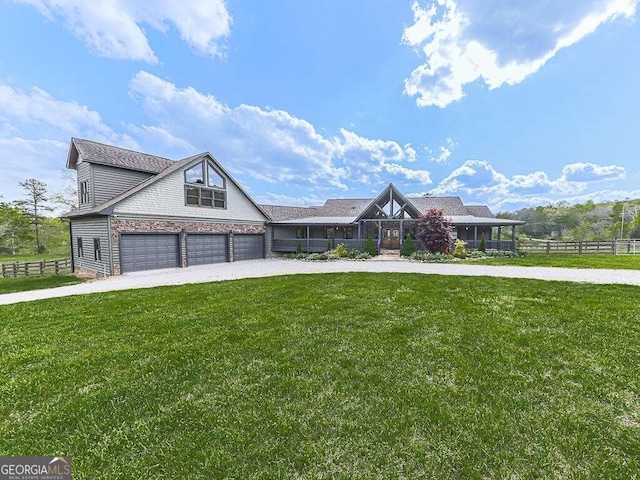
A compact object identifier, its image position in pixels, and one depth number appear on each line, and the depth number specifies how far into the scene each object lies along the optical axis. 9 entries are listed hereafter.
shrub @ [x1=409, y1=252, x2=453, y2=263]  17.55
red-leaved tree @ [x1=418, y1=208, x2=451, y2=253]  19.36
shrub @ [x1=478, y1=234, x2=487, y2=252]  20.72
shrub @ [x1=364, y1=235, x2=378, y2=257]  20.08
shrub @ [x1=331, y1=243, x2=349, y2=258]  19.88
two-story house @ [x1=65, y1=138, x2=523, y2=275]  13.78
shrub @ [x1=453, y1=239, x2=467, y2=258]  18.95
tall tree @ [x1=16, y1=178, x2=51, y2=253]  29.36
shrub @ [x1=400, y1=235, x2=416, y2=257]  19.59
